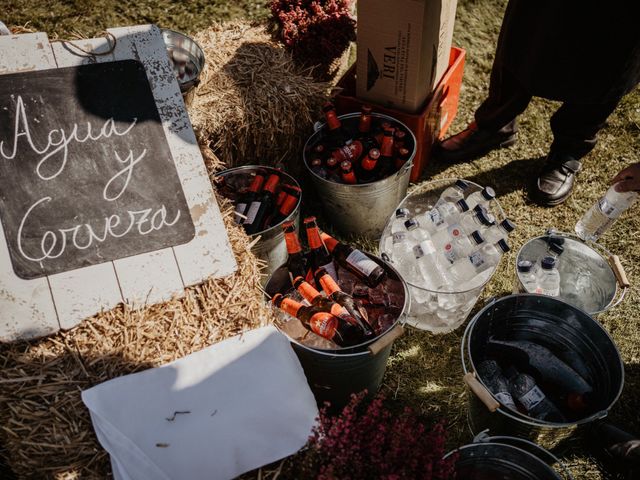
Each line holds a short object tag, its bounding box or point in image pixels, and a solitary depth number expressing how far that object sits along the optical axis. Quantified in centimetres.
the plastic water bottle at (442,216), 277
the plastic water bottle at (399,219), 277
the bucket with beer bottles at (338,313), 211
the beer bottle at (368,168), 301
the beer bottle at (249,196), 280
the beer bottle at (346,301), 234
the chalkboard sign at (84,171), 187
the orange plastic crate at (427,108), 327
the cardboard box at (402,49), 285
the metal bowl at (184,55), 298
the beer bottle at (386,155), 303
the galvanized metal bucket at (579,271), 269
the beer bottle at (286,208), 278
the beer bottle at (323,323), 217
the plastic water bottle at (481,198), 270
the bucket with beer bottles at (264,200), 275
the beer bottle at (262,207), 277
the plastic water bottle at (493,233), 293
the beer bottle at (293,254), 248
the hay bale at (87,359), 167
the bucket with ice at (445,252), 266
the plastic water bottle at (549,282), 275
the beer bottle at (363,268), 238
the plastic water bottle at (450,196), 305
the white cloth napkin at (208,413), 163
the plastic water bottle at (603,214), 286
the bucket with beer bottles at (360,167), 291
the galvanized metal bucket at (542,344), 196
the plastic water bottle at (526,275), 261
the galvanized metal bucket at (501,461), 193
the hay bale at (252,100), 287
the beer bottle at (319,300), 227
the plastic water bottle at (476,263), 260
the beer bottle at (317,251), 252
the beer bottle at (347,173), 290
